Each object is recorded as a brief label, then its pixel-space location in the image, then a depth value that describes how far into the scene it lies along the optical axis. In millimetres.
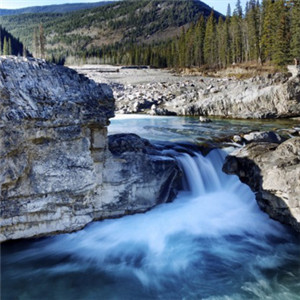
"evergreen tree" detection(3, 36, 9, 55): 73750
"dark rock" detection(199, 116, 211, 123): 23030
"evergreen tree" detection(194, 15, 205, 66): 66688
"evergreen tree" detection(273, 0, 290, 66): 39156
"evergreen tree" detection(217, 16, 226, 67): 58688
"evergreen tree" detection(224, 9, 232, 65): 58697
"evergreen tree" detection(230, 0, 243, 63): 56875
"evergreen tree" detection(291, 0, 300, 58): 37559
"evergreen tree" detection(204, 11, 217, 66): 62156
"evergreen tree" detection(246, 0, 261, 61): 51906
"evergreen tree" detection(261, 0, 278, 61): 45344
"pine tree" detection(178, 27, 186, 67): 70800
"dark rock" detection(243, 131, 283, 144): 14781
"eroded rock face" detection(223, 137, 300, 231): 8750
